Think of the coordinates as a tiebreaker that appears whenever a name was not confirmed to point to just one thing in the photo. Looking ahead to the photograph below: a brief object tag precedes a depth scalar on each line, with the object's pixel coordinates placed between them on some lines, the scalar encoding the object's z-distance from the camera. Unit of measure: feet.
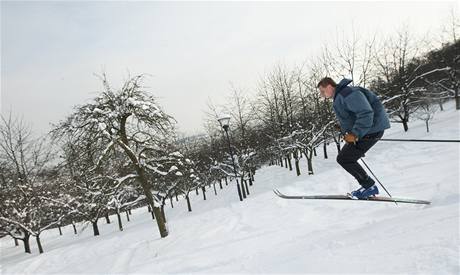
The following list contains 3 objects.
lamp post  51.63
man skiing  14.71
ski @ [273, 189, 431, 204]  18.10
